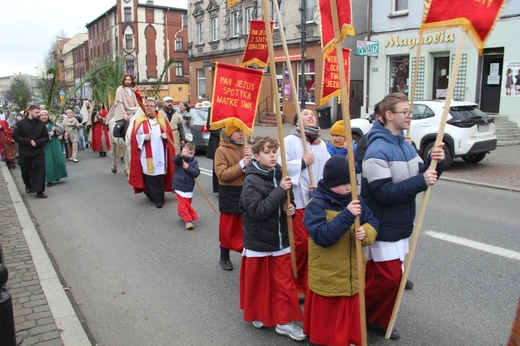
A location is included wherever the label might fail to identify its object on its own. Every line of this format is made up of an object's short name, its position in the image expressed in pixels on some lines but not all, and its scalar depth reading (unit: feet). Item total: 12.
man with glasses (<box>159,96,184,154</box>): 33.58
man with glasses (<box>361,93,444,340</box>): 11.12
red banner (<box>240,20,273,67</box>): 18.37
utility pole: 57.50
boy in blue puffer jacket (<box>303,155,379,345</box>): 10.19
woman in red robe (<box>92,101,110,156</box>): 51.70
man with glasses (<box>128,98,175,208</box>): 27.94
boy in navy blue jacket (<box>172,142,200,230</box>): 23.48
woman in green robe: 34.17
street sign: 68.39
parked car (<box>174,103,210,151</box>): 50.75
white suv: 36.99
